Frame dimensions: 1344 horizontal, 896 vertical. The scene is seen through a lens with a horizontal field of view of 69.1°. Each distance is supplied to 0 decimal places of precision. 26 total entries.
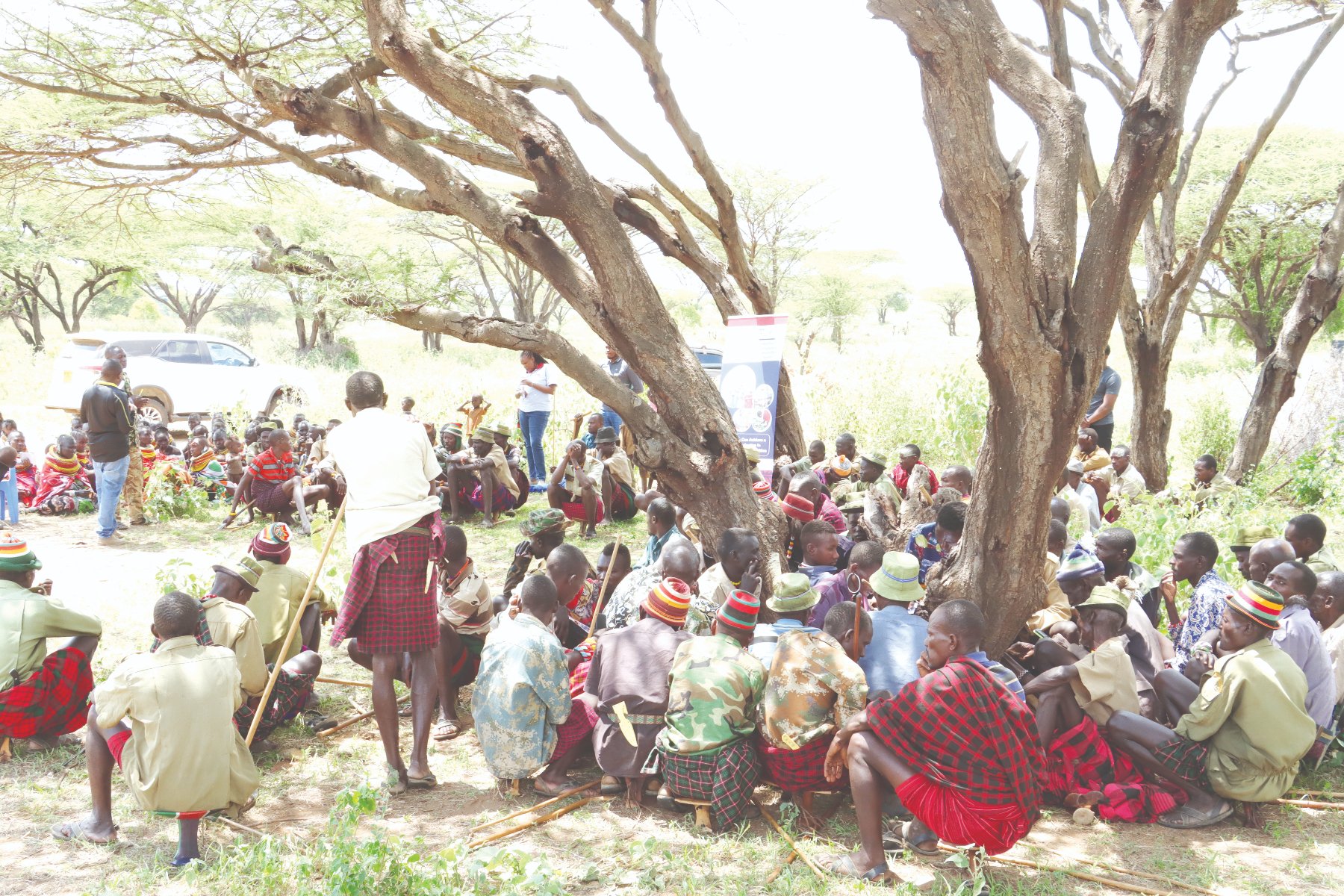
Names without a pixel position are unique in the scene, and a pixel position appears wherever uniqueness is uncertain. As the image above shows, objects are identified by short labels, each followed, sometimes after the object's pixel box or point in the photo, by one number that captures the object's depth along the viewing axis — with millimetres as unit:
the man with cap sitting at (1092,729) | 3871
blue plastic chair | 8844
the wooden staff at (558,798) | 3900
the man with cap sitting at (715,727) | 3727
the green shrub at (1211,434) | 11766
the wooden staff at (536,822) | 3641
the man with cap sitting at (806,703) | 3658
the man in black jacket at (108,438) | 8086
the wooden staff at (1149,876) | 3273
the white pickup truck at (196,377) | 16156
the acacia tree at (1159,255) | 8336
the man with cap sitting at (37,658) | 4176
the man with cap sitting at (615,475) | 9078
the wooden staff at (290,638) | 4117
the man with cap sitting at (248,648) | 4191
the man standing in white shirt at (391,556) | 4117
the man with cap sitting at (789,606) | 3863
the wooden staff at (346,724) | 4708
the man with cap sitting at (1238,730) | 3670
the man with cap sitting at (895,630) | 3998
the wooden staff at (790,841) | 3359
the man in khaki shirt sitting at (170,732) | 3438
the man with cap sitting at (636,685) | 3963
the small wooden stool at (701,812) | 3766
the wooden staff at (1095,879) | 3244
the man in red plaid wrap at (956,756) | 3193
